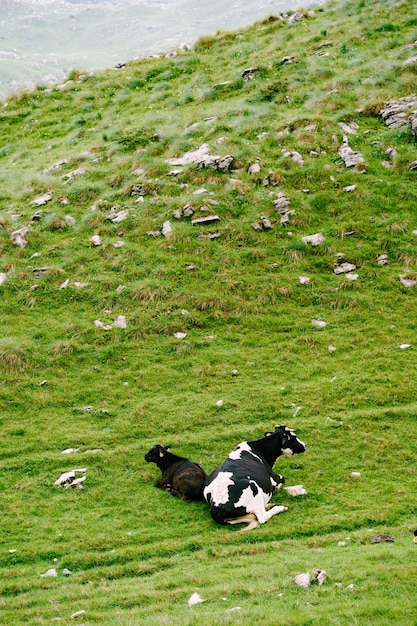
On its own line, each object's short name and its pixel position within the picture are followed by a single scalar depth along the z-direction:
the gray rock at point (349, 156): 23.47
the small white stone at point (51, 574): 10.14
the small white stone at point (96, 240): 21.94
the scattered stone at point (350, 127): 25.44
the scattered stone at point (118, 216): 22.84
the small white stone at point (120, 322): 18.47
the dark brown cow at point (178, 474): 12.19
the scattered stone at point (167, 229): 21.73
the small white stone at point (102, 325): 18.39
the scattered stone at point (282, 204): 22.02
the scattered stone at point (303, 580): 8.59
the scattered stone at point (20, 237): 22.30
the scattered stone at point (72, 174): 26.37
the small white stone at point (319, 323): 18.05
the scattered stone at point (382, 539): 9.98
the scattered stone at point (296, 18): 38.22
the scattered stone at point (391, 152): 23.58
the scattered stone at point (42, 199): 24.80
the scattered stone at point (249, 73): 32.50
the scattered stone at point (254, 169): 23.75
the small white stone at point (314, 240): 20.75
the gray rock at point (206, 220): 21.90
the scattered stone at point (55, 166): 28.02
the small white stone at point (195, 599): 8.59
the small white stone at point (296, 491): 11.99
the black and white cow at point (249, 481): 11.24
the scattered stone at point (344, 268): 19.73
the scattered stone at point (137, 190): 24.11
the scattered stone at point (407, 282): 18.86
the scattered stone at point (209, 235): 21.39
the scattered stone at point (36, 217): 23.83
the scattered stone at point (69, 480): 12.88
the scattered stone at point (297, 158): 23.98
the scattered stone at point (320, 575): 8.59
